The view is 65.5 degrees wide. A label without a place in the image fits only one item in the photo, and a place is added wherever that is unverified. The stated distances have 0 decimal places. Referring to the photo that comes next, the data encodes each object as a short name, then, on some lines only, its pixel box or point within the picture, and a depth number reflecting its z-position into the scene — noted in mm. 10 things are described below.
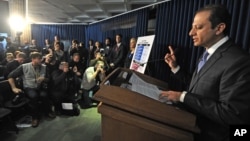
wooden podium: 835
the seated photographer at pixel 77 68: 4205
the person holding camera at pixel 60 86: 3562
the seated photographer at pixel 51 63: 3879
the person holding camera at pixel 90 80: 4031
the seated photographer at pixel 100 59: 4234
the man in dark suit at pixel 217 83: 785
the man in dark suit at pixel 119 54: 4176
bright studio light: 6246
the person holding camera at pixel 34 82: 3092
